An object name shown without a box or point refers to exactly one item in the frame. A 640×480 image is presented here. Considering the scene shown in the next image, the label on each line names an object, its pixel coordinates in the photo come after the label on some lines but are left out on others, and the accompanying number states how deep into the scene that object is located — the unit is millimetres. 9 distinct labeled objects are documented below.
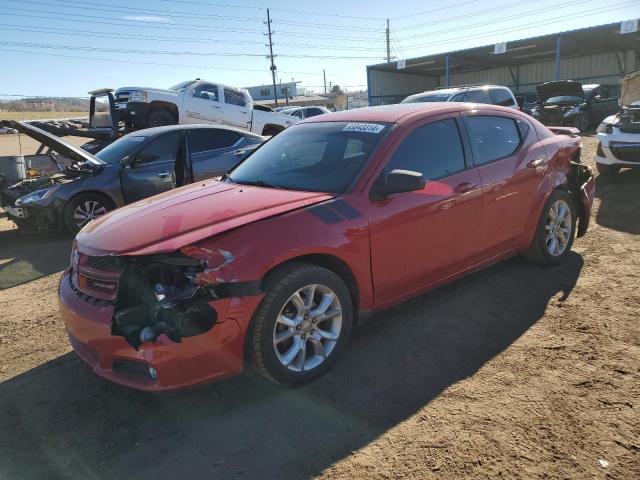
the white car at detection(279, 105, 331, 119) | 22822
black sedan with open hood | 6762
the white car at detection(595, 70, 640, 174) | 7832
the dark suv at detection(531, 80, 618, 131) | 16281
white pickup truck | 11953
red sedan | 2619
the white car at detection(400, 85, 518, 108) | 12258
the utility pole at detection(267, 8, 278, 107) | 53250
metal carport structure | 28531
